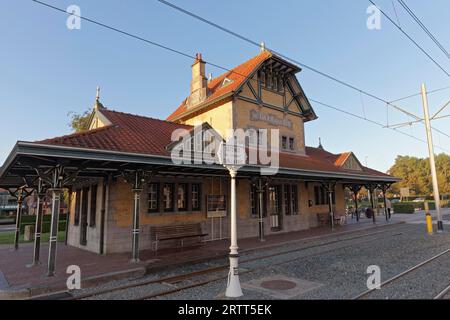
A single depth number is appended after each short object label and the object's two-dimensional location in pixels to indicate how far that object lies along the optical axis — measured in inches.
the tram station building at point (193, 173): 327.0
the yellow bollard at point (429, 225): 595.2
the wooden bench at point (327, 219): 740.6
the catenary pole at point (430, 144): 609.3
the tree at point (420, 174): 2231.8
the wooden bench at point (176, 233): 434.6
